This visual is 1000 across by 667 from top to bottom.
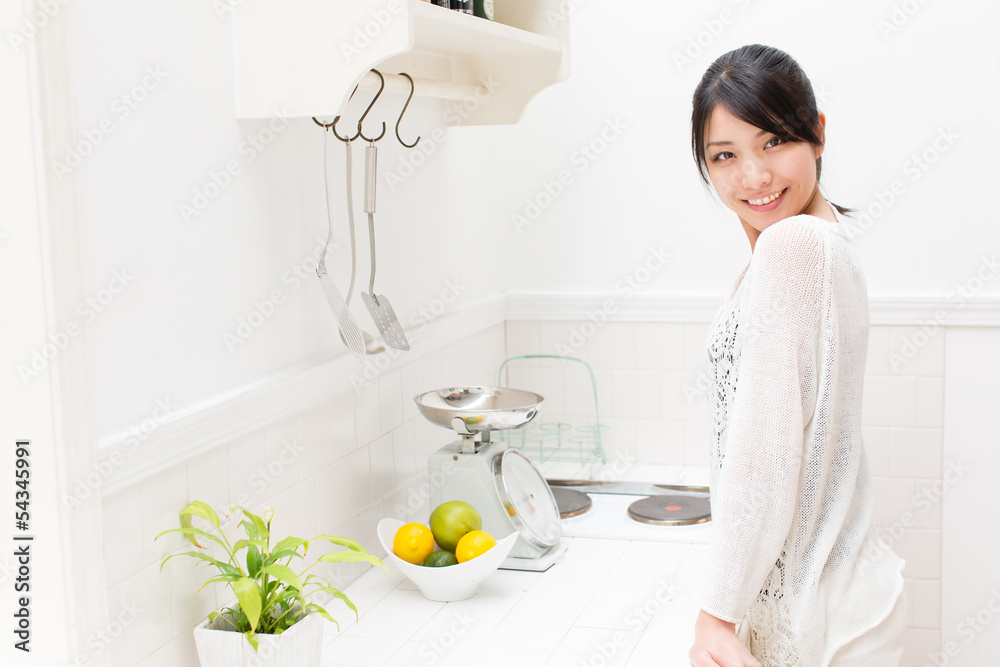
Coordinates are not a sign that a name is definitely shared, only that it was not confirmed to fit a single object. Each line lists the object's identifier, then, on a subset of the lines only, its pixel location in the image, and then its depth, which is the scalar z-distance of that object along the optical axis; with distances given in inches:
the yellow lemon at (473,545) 60.1
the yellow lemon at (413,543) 61.1
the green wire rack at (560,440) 94.7
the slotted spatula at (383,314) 64.1
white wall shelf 49.8
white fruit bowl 59.4
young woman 39.9
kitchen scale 65.4
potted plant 45.4
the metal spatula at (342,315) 59.2
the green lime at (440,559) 60.4
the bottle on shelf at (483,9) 66.3
